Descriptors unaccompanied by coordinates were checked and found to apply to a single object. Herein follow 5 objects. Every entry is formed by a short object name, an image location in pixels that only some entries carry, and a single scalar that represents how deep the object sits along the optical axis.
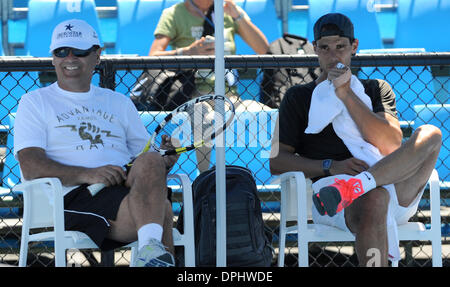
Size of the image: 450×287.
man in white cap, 5.85
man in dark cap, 6.16
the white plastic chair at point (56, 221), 5.79
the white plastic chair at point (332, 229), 6.39
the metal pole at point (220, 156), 5.63
